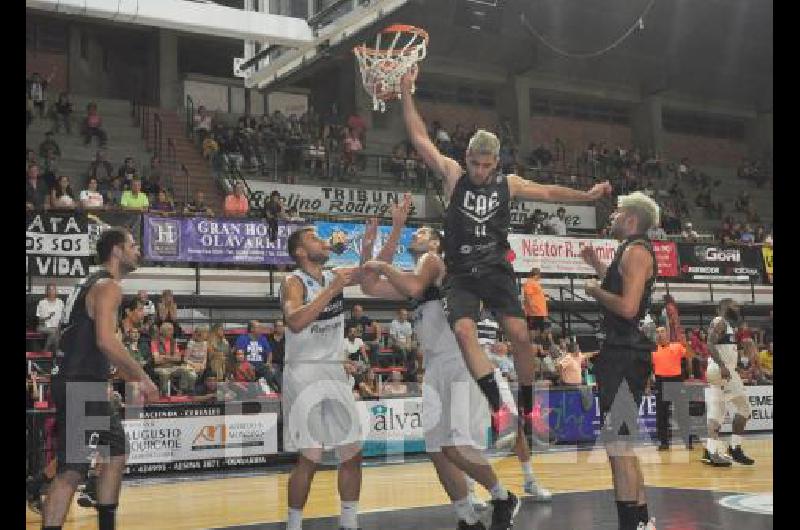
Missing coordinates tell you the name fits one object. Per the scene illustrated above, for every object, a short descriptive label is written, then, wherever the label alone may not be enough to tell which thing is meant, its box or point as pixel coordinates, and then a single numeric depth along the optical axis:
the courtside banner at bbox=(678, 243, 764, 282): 22.33
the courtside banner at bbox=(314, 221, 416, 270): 17.83
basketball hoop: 9.21
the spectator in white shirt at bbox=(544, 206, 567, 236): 22.34
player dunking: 6.89
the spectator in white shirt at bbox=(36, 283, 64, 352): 14.31
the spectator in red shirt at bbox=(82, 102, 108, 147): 21.44
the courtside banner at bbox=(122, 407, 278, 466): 12.33
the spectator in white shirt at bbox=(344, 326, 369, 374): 15.83
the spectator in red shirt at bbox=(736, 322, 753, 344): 20.88
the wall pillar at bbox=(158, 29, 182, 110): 25.69
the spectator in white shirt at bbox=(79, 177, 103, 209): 16.22
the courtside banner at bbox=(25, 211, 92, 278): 14.63
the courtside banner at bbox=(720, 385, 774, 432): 17.41
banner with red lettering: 20.02
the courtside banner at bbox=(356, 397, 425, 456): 14.12
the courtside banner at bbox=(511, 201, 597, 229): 25.09
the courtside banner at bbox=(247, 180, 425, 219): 21.69
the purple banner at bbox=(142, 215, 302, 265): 16.17
